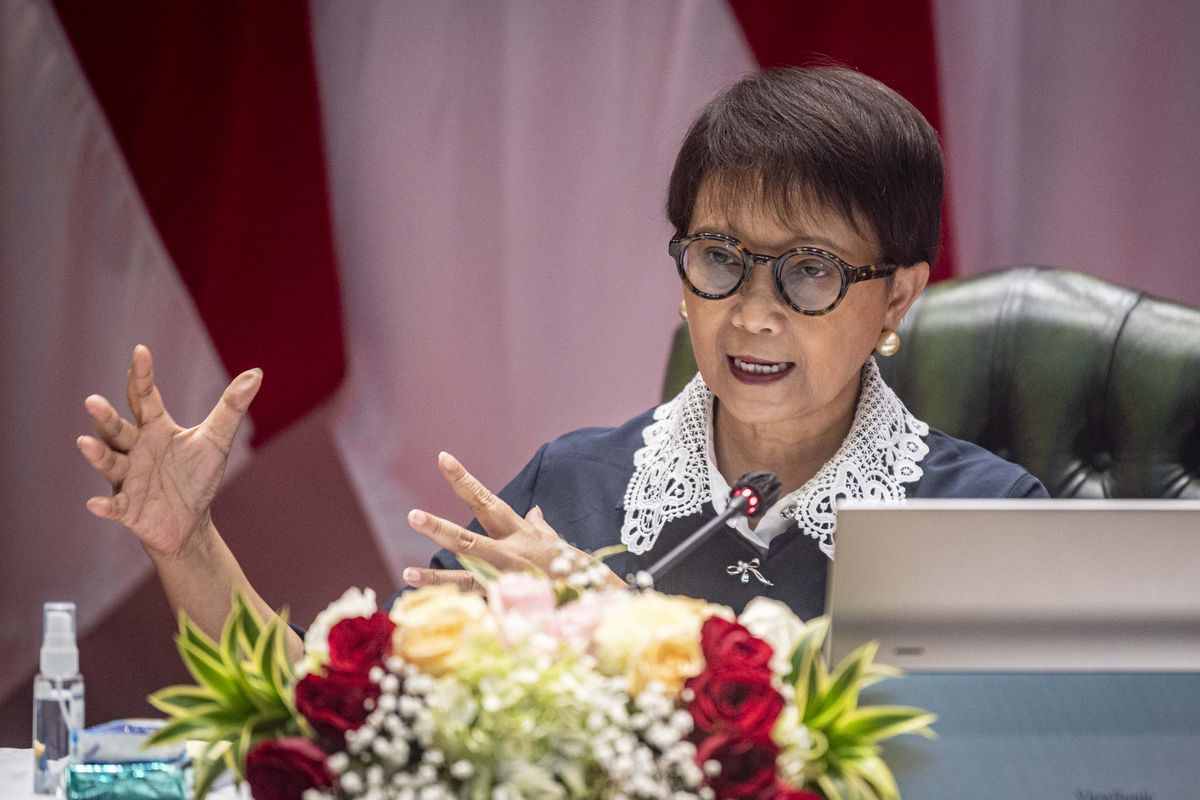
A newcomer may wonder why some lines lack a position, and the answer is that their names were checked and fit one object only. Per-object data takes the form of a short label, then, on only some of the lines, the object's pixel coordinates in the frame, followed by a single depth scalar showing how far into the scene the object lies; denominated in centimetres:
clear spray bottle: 483
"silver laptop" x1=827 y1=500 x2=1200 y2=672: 462
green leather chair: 518
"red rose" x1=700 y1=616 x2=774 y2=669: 460
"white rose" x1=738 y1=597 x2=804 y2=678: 463
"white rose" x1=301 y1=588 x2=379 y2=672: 463
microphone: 472
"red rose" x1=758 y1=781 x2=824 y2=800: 458
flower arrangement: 458
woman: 497
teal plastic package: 474
